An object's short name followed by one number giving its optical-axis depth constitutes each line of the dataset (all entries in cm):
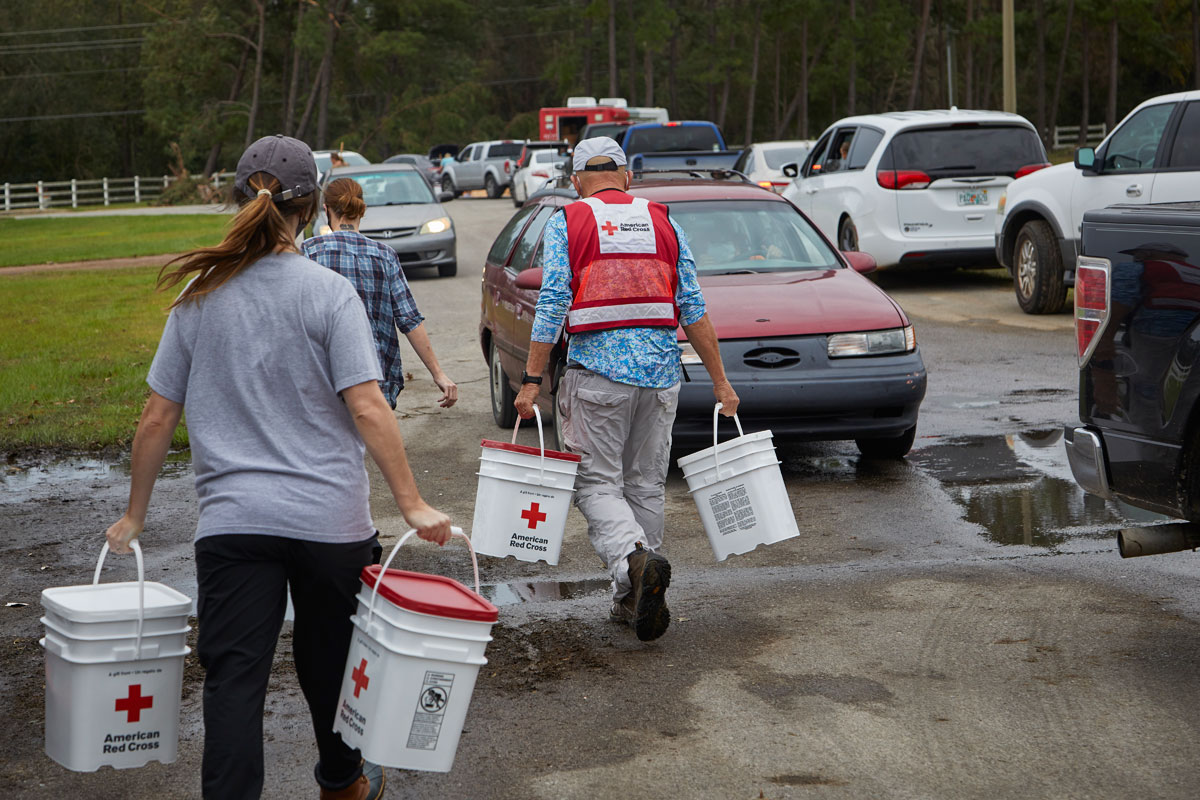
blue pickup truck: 2520
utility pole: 2316
